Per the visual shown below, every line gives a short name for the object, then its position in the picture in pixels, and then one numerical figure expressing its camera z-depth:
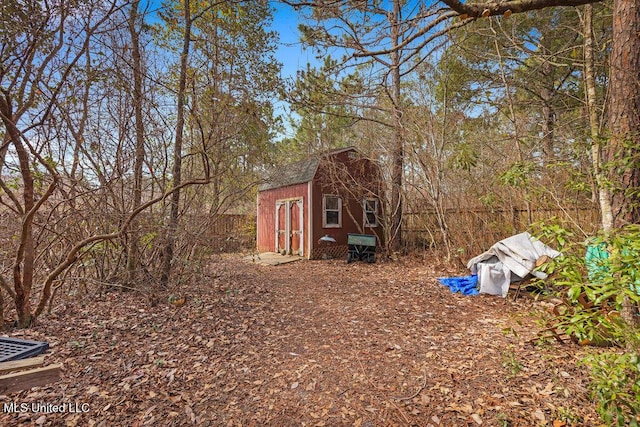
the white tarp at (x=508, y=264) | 5.17
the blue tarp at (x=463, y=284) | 5.68
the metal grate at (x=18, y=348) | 1.55
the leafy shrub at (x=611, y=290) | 1.51
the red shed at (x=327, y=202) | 10.52
